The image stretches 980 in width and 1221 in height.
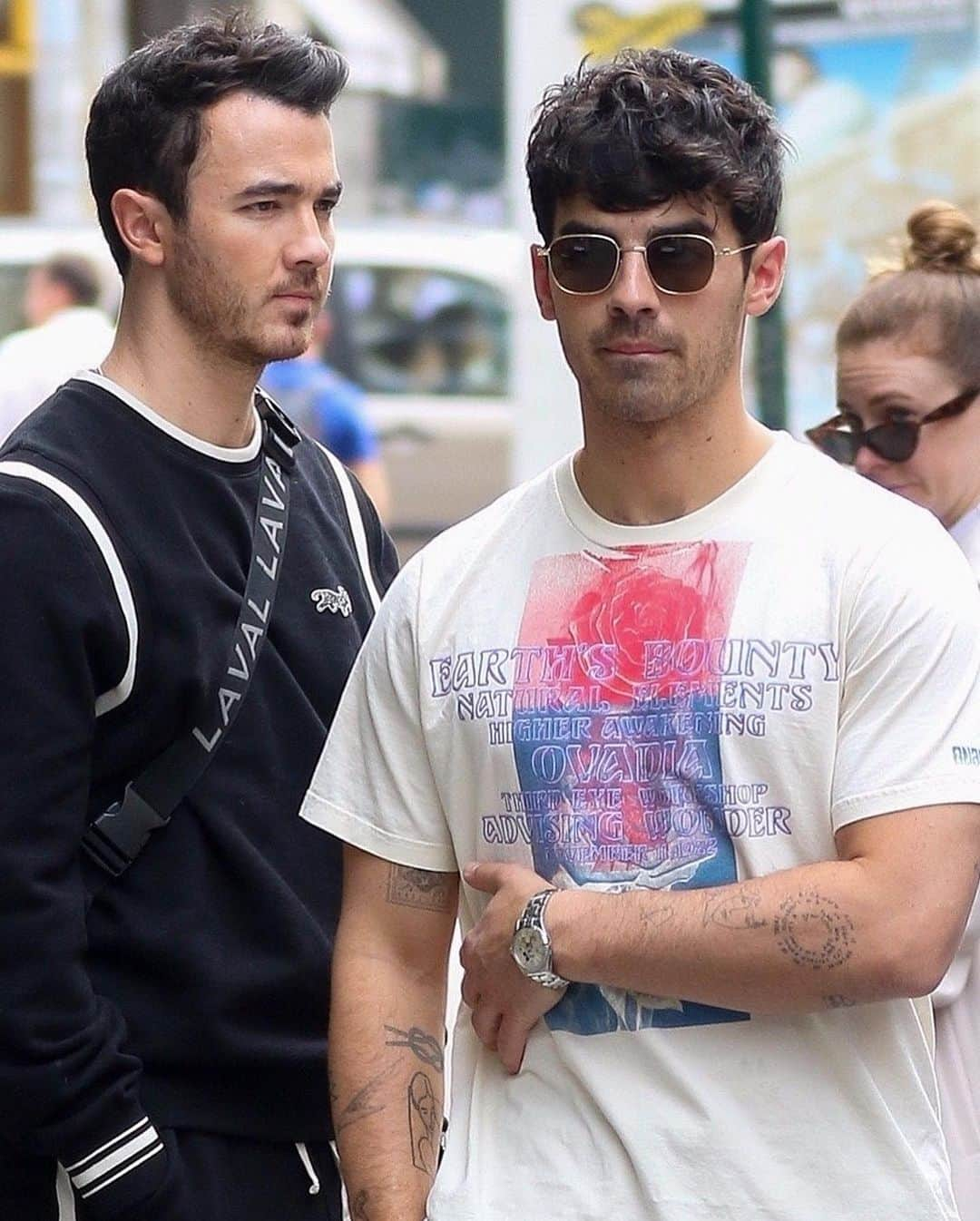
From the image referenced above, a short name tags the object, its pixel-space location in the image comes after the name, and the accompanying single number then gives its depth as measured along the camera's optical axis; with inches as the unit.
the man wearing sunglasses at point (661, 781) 203.0
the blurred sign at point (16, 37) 1212.5
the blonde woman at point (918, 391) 278.8
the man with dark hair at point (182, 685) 233.6
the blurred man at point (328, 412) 874.1
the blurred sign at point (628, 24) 620.1
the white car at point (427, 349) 1138.0
